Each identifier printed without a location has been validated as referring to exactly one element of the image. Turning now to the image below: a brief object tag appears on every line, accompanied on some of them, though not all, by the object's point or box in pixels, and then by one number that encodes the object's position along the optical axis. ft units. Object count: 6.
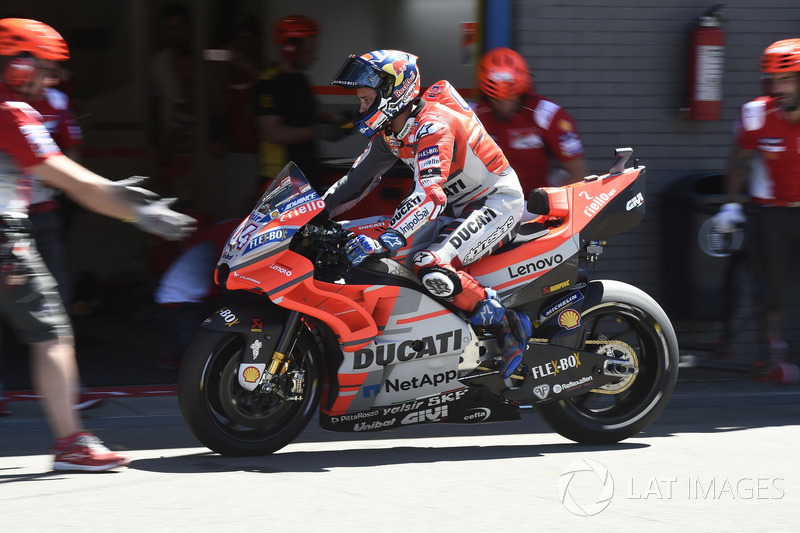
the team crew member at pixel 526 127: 45.96
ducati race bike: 35.40
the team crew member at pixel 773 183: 48.73
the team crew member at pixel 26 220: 32.91
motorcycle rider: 36.27
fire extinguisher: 53.26
